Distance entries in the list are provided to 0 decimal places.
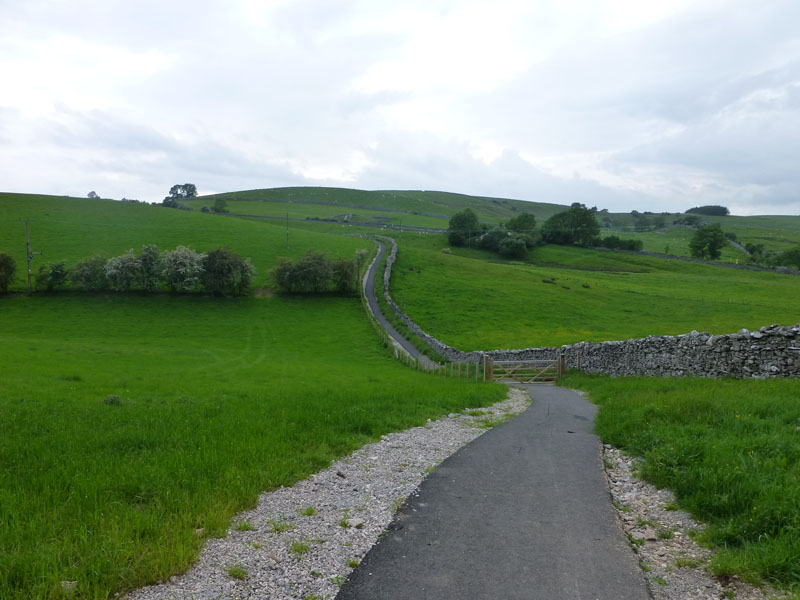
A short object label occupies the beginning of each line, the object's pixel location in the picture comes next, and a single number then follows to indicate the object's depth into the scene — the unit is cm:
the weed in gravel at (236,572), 514
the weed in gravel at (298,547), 574
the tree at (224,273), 6594
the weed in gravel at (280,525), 629
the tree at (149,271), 6525
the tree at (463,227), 13175
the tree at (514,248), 12219
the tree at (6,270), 5957
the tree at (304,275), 6900
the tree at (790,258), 10462
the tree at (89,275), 6294
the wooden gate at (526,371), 3022
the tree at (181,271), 6506
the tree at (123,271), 6343
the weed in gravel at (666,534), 637
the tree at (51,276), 6206
